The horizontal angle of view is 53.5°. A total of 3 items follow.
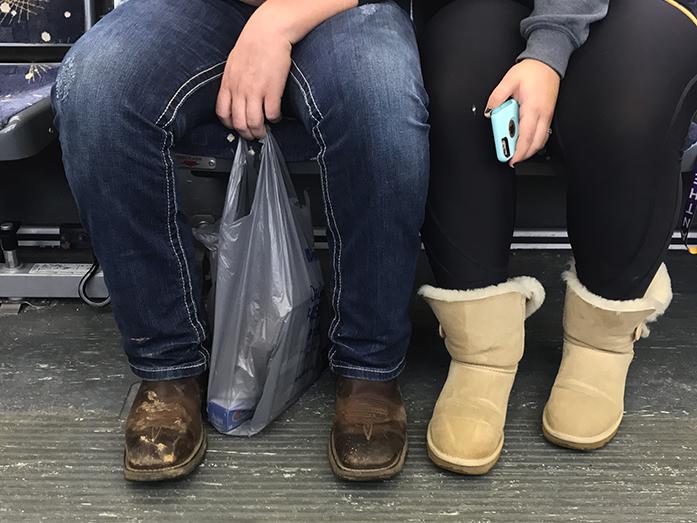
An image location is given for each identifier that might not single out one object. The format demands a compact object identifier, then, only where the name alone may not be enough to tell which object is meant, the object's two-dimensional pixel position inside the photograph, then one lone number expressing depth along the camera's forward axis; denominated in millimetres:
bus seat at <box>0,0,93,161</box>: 1434
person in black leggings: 932
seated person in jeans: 911
